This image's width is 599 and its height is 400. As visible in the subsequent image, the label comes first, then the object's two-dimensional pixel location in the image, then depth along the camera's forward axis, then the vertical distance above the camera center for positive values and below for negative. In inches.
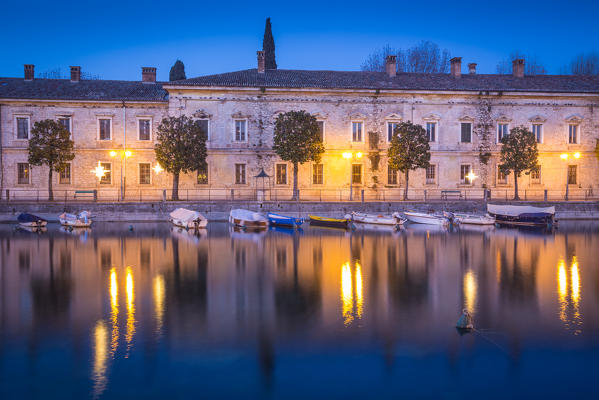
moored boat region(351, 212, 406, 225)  1165.7 -87.0
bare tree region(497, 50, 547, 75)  2423.2 +562.6
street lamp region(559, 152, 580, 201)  1408.7 +76.8
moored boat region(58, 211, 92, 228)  1091.9 -82.7
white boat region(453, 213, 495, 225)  1189.7 -89.7
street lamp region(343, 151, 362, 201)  1382.0 +72.5
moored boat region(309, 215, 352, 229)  1157.4 -94.2
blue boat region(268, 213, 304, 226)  1130.7 -87.9
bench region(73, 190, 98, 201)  1332.2 -29.8
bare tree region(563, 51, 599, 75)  2260.1 +544.3
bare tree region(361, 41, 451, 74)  2284.7 +566.3
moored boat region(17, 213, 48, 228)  1080.8 -83.4
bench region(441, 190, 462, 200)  1396.4 -30.8
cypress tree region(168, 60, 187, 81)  2114.8 +489.1
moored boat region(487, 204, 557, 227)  1177.4 -79.6
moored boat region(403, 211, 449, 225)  1178.5 -88.1
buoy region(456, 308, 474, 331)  406.9 -117.6
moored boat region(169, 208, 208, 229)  1085.1 -82.1
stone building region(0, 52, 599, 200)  1392.7 +163.1
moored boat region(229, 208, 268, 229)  1117.7 -84.6
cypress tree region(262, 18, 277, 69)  1852.9 +525.0
